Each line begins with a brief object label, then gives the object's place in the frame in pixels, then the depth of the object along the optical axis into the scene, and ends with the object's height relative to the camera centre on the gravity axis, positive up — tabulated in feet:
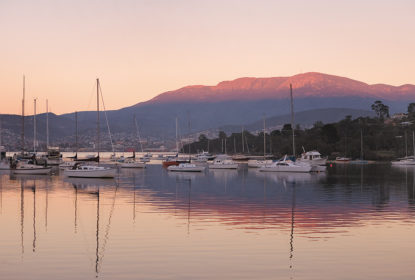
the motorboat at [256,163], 350.50 -6.89
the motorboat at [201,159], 505.21 -5.82
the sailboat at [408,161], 406.39 -6.95
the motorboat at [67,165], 332.39 -7.06
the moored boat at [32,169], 272.31 -7.77
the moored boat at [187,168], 306.35 -8.27
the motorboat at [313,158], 398.21 -4.69
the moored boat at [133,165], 363.56 -7.80
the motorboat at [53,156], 400.67 -2.29
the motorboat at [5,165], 317.63 -6.61
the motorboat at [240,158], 553.23 -5.53
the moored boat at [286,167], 287.65 -7.47
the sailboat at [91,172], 229.66 -7.69
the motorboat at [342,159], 493.77 -6.61
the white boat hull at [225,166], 350.43 -8.32
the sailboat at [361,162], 461.29 -8.08
